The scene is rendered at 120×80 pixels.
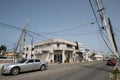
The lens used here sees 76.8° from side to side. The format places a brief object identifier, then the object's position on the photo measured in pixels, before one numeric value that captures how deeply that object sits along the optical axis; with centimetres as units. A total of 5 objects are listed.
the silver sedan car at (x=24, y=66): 767
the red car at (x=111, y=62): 1750
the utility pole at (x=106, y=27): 765
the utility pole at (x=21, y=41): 1648
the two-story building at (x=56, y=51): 2609
